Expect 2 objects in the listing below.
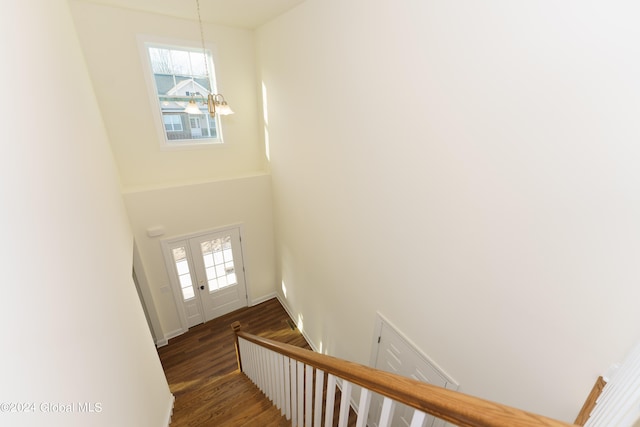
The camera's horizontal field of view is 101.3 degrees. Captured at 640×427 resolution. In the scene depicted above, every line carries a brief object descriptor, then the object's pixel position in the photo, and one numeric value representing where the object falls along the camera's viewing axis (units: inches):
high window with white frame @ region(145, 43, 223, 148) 156.5
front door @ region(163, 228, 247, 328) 184.5
